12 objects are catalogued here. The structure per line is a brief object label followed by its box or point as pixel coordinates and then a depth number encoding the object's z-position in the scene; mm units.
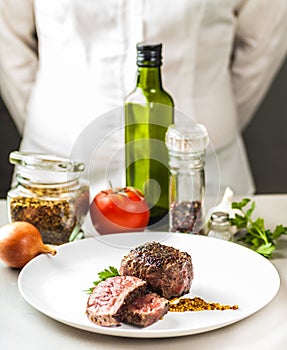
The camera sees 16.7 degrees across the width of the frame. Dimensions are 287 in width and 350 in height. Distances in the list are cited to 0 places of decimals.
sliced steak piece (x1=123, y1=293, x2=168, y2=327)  950
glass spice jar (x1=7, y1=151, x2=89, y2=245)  1157
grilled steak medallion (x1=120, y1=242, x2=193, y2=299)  1011
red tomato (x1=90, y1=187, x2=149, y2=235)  1185
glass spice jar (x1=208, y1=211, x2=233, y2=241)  1191
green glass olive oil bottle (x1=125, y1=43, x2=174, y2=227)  1211
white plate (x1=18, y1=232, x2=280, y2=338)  962
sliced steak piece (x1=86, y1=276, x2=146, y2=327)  949
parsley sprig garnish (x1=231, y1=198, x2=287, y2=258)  1162
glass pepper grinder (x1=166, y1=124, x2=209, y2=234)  1191
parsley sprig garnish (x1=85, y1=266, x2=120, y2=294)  1059
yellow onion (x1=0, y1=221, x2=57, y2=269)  1095
